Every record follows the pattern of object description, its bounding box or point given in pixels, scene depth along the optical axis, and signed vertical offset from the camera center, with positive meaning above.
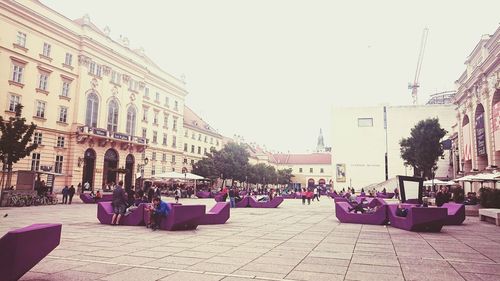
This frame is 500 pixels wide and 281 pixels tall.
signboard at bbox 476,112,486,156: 32.06 +4.74
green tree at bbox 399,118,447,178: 42.69 +5.18
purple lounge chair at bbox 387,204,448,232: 12.03 -1.08
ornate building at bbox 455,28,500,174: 29.08 +7.69
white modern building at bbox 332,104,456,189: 67.44 +9.25
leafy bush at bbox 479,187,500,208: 19.03 -0.51
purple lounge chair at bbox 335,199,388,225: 14.65 -1.31
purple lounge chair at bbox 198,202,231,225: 13.62 -1.30
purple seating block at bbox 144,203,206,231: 11.37 -1.21
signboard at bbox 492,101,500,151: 27.72 +5.24
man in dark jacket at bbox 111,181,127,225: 12.84 -0.89
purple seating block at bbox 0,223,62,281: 4.30 -0.93
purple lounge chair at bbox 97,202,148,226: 12.78 -1.35
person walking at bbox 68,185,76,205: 24.93 -1.02
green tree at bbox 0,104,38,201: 20.80 +2.15
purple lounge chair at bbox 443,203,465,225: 14.96 -1.20
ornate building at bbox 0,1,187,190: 32.53 +9.18
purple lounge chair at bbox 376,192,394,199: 45.19 -1.23
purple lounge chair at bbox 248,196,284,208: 24.66 -1.46
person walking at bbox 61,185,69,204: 24.89 -1.09
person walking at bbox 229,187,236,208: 24.27 -1.18
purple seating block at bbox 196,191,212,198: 40.81 -1.51
